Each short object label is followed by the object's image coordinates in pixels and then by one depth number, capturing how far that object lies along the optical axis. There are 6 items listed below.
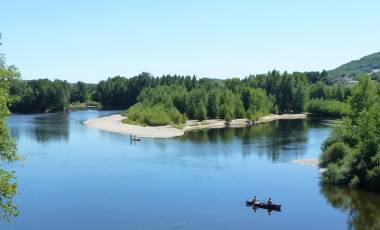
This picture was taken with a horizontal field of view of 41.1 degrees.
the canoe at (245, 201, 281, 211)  43.09
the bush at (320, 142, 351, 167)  56.90
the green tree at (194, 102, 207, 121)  133.62
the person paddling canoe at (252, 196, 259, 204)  44.09
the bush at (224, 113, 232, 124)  130.00
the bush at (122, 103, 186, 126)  122.19
